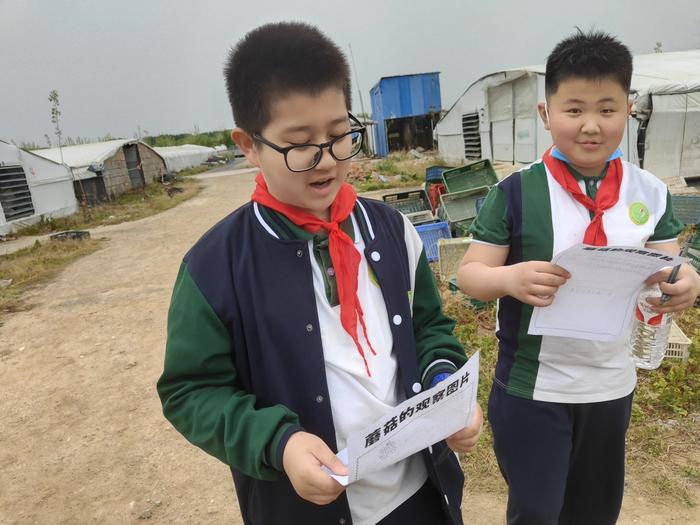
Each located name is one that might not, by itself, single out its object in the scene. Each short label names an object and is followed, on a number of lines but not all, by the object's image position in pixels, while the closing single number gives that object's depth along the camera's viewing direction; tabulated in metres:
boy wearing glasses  1.05
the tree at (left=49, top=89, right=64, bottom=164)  13.77
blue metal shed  23.09
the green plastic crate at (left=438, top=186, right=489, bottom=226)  6.52
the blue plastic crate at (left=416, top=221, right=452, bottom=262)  5.83
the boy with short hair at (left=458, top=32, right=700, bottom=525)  1.42
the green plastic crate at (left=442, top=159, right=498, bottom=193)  7.16
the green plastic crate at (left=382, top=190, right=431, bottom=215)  7.27
